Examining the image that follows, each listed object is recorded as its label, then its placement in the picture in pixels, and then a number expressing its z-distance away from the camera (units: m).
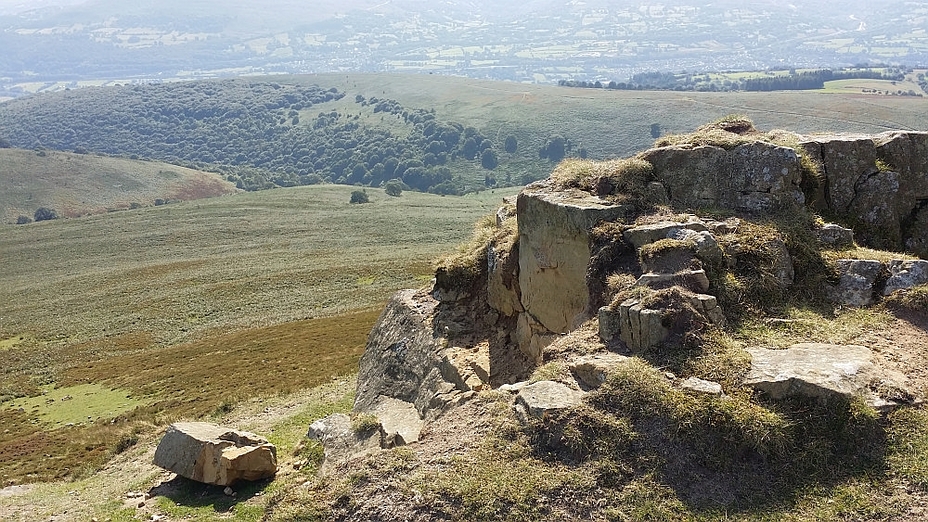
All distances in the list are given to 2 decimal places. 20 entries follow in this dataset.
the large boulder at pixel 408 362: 17.23
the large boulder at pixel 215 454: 16.75
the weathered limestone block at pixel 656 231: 13.95
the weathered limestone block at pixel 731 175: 15.37
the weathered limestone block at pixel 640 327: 11.90
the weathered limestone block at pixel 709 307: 12.15
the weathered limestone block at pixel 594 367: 11.41
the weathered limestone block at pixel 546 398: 10.96
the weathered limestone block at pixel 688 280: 12.72
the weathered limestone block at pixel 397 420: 14.27
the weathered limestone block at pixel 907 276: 13.02
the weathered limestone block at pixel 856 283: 13.23
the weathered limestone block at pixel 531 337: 16.22
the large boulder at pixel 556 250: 15.34
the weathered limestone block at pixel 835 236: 14.62
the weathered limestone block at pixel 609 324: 12.67
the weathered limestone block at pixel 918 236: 15.93
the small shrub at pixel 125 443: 27.72
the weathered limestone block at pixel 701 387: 10.51
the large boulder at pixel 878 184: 15.97
